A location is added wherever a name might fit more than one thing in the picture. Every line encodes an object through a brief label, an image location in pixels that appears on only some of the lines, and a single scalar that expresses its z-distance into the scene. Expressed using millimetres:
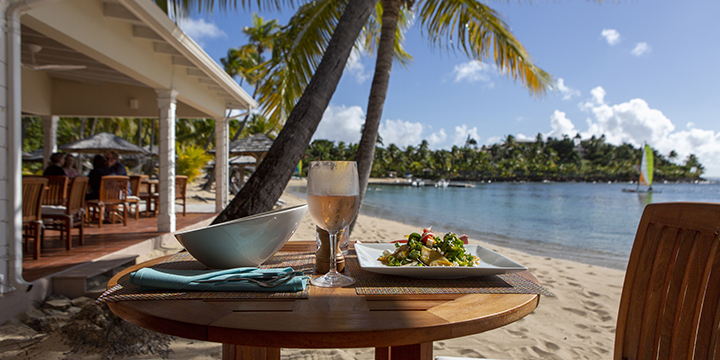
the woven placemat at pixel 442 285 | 806
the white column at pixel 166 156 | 5672
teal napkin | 762
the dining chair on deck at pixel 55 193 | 4711
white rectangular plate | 861
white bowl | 837
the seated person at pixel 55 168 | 5574
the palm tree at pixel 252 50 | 22109
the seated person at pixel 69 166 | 6457
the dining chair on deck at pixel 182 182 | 7339
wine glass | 799
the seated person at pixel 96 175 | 5875
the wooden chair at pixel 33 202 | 3479
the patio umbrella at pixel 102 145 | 9711
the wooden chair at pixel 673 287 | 889
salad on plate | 937
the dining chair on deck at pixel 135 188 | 6311
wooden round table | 588
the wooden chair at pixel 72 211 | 4191
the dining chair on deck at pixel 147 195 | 7136
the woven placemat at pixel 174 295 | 729
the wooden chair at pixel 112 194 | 5585
